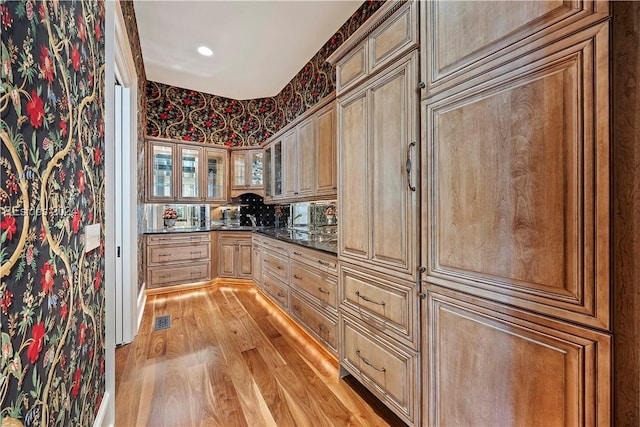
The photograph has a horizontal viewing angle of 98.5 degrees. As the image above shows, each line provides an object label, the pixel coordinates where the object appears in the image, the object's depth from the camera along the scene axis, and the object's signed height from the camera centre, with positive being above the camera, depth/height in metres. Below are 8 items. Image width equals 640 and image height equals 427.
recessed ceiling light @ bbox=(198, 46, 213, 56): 3.24 +1.94
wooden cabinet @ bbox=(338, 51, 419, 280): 1.40 +0.24
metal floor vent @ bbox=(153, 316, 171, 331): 2.84 -1.16
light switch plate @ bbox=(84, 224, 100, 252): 1.20 -0.10
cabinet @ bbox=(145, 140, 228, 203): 4.04 +0.64
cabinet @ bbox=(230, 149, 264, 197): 4.65 +0.72
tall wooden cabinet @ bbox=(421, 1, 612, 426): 0.82 +0.00
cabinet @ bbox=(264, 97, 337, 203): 2.76 +0.66
